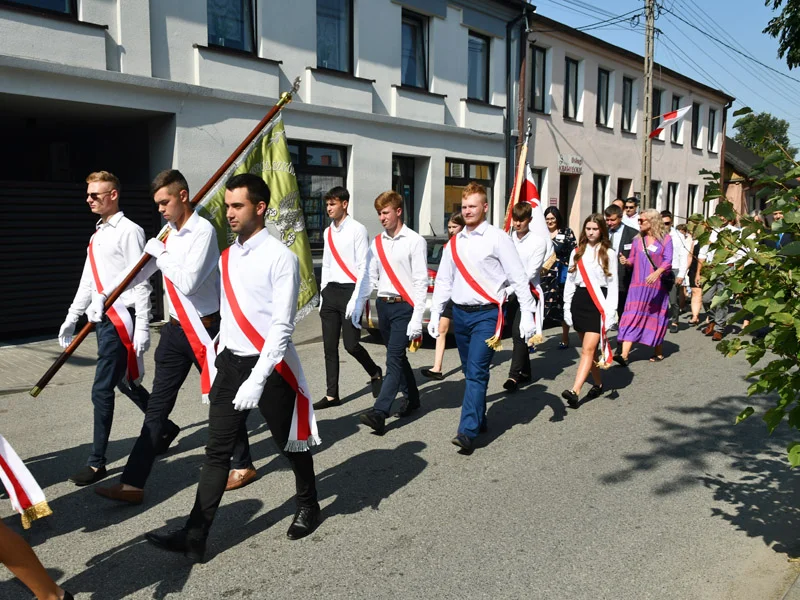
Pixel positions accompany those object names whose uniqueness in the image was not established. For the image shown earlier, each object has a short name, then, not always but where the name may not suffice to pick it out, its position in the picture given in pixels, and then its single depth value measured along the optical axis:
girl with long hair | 6.76
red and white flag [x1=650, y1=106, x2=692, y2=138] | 20.61
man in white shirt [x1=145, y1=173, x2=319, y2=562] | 3.51
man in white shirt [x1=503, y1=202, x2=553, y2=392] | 7.42
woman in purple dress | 8.52
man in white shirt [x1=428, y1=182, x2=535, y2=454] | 5.25
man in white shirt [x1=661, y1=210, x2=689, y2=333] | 10.38
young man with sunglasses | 4.55
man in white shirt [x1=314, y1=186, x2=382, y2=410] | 6.51
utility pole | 20.30
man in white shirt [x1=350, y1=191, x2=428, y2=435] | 5.90
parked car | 9.38
